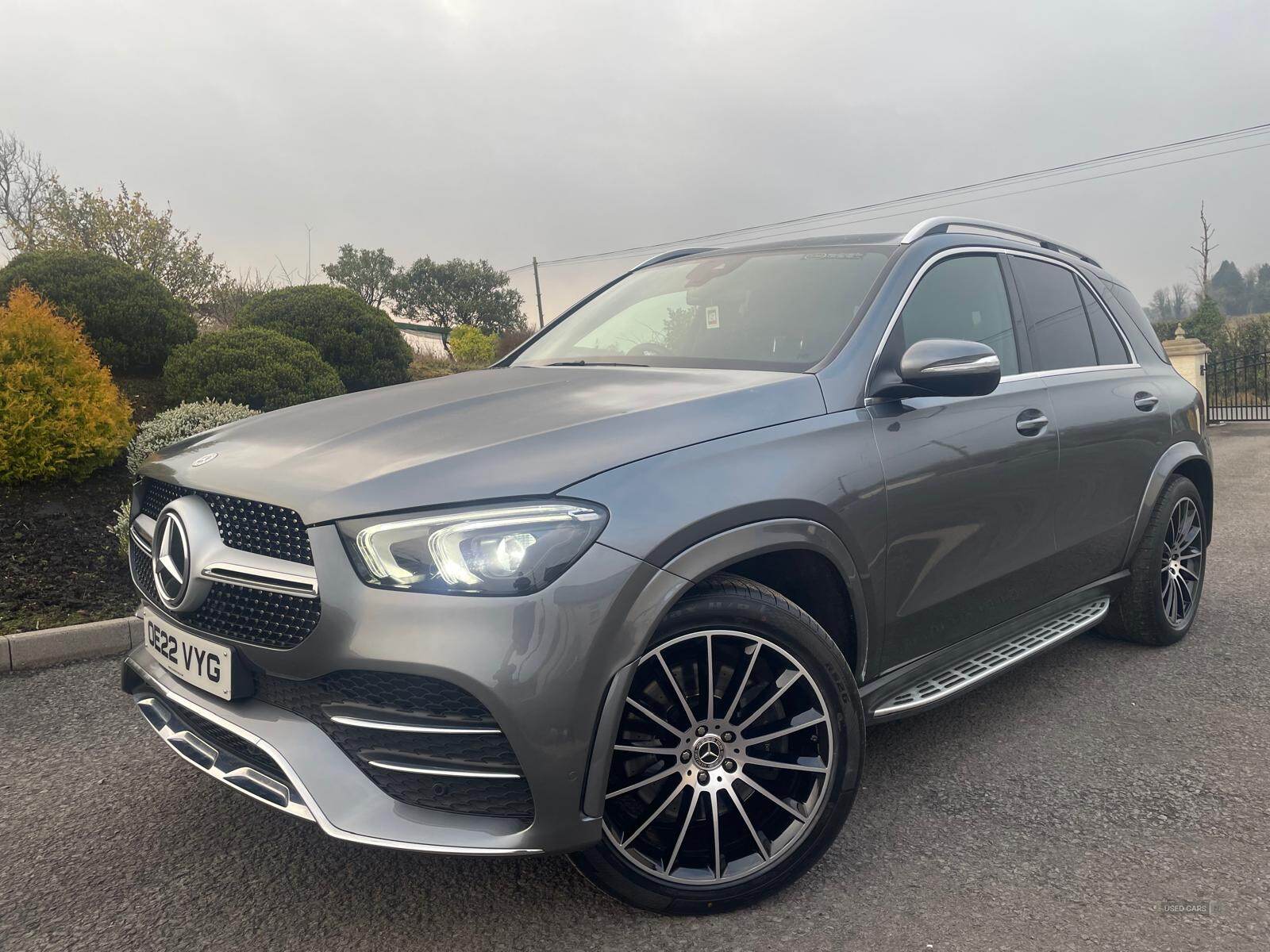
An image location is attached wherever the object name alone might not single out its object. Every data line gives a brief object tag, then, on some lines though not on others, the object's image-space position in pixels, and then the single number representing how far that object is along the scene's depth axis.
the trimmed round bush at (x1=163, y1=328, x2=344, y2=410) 8.49
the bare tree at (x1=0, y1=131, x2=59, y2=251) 25.86
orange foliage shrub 6.08
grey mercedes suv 1.91
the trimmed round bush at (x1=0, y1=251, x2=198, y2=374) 9.08
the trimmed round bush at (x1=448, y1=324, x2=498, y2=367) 28.01
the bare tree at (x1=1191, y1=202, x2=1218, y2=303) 39.91
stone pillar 17.08
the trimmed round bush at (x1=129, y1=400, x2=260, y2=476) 6.65
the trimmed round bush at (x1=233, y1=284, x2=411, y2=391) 11.13
